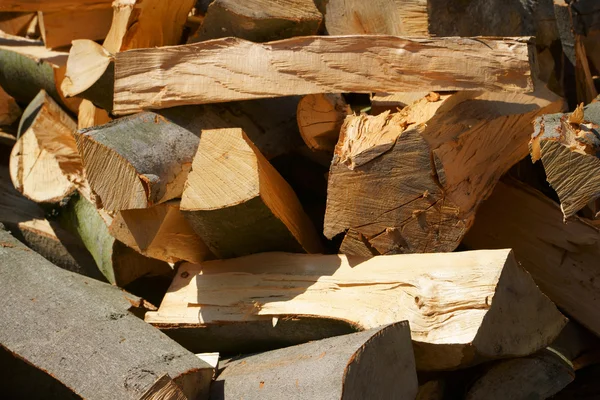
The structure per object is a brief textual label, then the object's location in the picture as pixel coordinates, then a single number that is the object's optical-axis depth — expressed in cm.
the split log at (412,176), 208
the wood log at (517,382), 213
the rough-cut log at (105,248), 253
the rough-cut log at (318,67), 221
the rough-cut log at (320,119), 239
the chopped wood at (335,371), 171
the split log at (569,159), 183
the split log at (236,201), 207
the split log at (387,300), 194
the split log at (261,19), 252
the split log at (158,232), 229
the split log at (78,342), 180
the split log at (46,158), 276
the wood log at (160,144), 216
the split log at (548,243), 237
